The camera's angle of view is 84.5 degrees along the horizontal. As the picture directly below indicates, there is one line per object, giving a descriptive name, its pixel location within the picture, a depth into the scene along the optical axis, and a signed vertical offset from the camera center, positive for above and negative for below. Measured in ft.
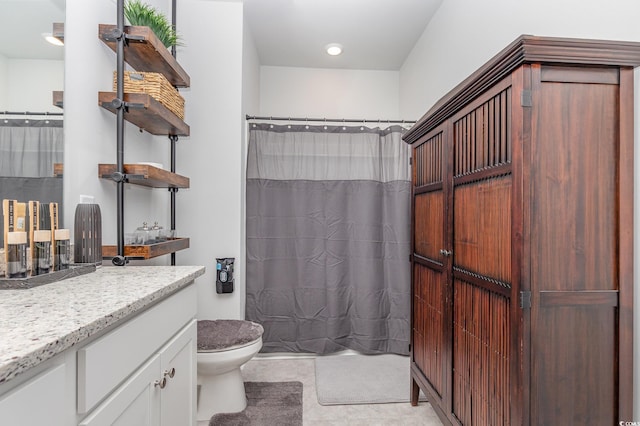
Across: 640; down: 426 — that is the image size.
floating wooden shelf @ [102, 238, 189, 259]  5.35 -0.60
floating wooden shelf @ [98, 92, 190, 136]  5.32 +1.60
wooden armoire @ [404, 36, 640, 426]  3.39 -0.16
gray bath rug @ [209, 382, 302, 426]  6.14 -3.65
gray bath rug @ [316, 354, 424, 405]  7.00 -3.64
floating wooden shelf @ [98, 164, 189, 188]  5.34 +0.62
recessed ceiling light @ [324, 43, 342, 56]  10.13 +4.83
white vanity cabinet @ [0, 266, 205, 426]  1.94 -0.99
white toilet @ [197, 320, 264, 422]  5.90 -2.52
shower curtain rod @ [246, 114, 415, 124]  8.90 +2.40
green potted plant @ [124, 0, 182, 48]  5.56 +3.14
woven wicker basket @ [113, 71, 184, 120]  5.51 +2.06
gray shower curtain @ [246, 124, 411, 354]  8.91 -0.58
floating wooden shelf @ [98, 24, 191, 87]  5.31 +2.60
